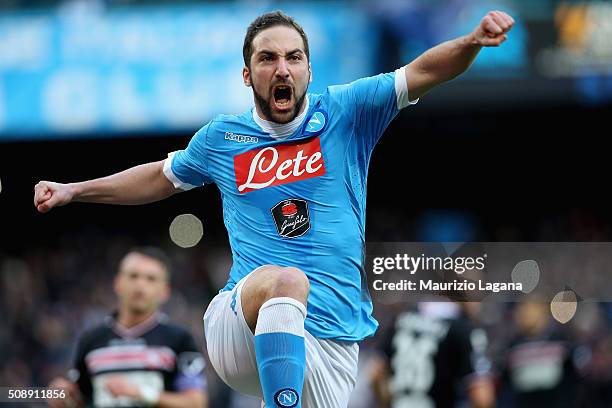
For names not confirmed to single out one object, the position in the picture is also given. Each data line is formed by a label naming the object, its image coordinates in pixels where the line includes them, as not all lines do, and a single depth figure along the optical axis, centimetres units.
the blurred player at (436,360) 1680
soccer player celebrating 900
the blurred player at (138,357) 1383
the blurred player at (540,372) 1970
